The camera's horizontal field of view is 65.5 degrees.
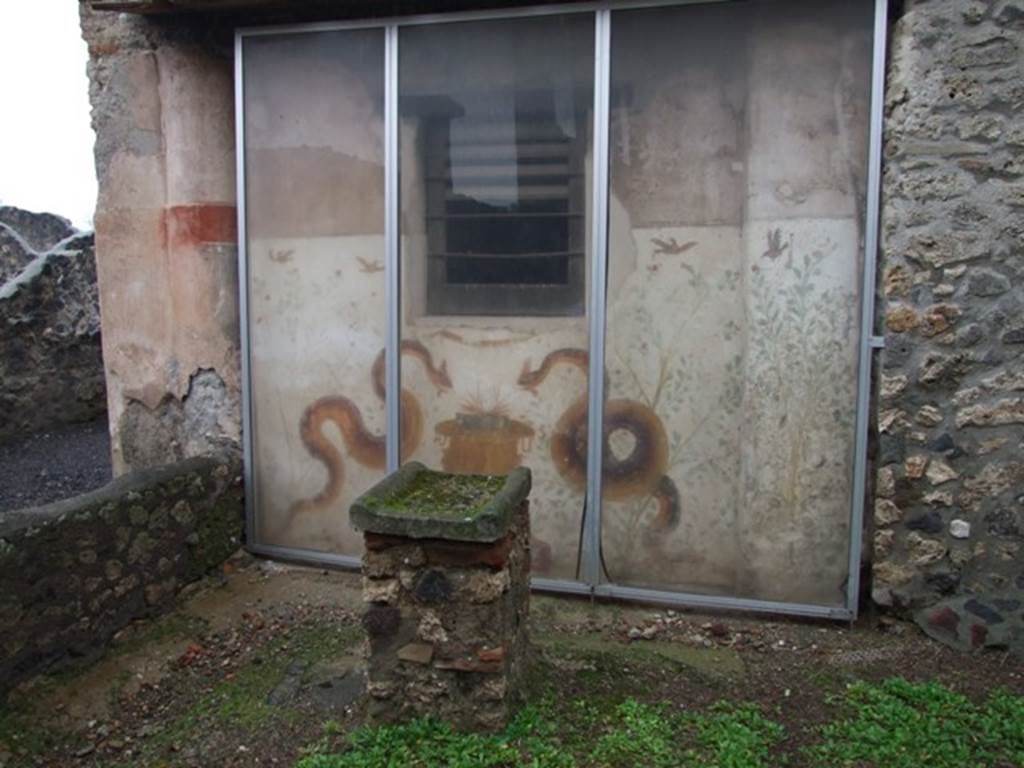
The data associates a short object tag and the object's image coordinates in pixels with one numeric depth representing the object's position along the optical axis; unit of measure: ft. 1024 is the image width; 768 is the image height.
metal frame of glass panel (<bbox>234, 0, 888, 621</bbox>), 10.60
